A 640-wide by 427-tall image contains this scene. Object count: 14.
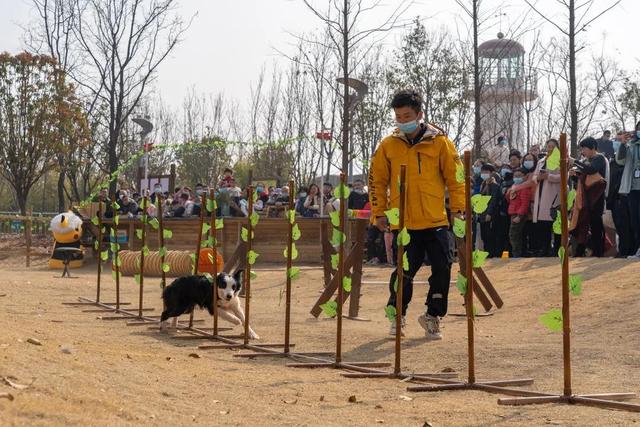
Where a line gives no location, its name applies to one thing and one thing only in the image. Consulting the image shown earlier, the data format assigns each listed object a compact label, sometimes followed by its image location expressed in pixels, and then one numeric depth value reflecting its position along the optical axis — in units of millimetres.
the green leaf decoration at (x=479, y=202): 6965
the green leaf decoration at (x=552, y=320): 6113
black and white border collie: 10273
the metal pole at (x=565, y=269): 5855
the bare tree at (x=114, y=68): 30422
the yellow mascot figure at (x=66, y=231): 23359
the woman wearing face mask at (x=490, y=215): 16531
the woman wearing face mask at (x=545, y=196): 15109
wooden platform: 22805
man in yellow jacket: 8672
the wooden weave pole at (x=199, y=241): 10562
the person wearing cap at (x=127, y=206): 24234
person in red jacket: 15875
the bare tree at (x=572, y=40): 17500
